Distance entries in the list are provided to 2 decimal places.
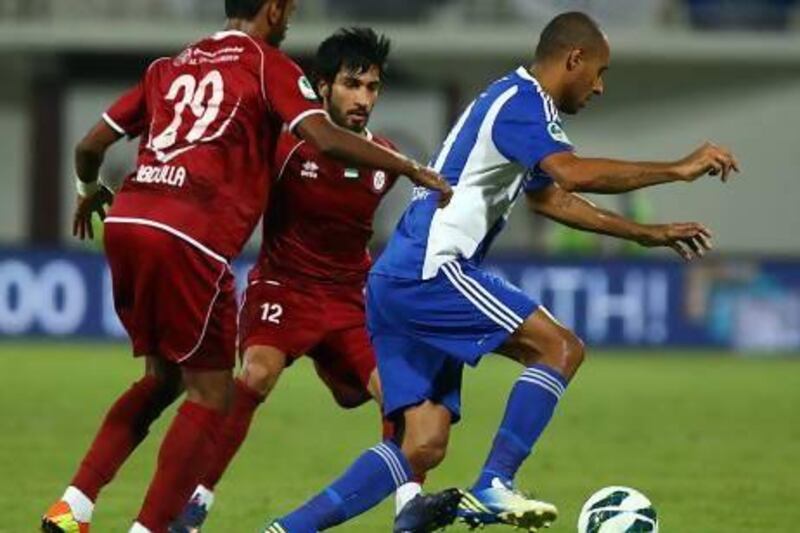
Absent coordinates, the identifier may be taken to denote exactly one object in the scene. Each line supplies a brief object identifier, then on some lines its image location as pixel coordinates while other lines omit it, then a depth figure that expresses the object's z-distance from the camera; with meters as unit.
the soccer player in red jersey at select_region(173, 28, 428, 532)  18.69
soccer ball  16.61
